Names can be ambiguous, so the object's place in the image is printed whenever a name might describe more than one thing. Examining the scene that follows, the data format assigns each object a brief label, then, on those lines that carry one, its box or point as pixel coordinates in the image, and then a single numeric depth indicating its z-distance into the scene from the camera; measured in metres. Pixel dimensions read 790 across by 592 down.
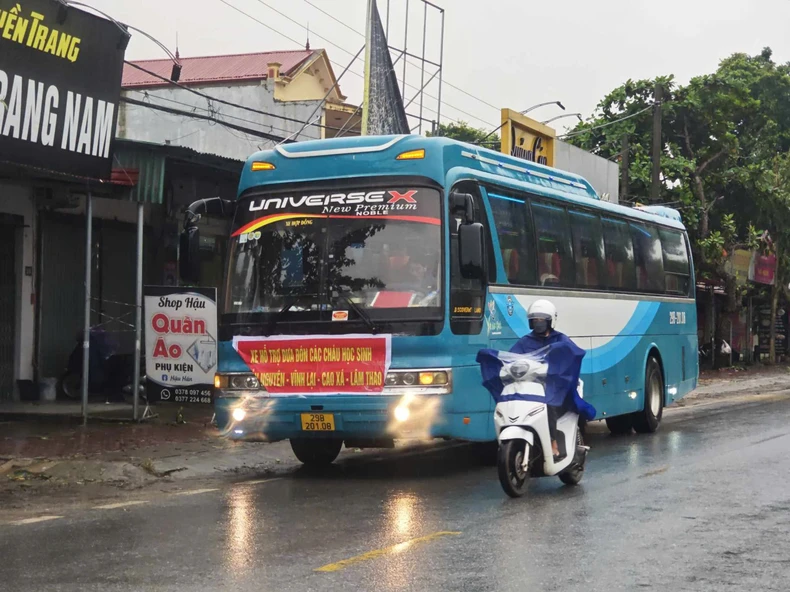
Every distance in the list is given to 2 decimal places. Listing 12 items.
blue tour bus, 10.67
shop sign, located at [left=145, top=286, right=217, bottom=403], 14.52
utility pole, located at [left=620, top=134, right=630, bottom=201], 32.86
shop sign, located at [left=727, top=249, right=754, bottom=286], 36.06
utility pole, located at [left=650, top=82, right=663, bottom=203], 29.05
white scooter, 9.38
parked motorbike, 17.30
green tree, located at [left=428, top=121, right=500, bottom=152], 52.78
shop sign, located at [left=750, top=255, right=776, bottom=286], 37.88
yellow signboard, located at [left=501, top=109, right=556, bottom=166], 26.61
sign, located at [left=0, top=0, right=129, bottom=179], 12.90
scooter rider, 9.68
